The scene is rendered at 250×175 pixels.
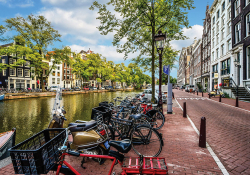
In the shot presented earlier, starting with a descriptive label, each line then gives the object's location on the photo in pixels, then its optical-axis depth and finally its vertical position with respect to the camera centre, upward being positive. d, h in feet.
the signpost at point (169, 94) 29.70 -1.75
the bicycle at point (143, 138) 12.15 -4.50
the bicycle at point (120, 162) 7.25 -4.14
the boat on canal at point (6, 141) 13.16 -5.17
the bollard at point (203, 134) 14.23 -4.76
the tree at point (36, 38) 90.79 +31.63
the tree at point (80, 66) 144.46 +19.58
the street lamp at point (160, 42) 26.04 +8.10
